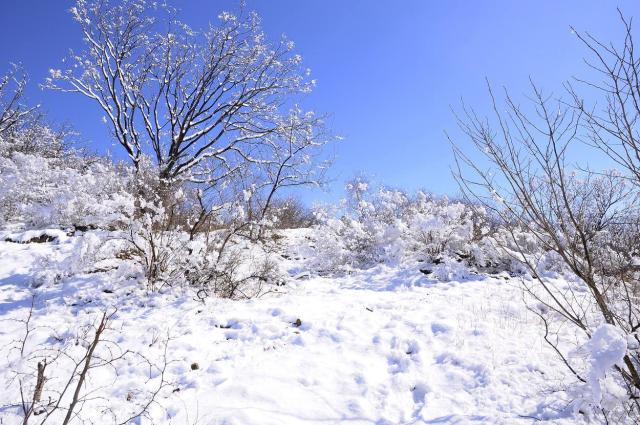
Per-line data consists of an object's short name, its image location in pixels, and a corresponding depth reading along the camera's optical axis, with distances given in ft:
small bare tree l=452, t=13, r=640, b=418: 7.56
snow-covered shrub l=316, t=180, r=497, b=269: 29.32
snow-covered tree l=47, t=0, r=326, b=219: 40.40
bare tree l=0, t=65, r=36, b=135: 50.03
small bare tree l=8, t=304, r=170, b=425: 9.84
